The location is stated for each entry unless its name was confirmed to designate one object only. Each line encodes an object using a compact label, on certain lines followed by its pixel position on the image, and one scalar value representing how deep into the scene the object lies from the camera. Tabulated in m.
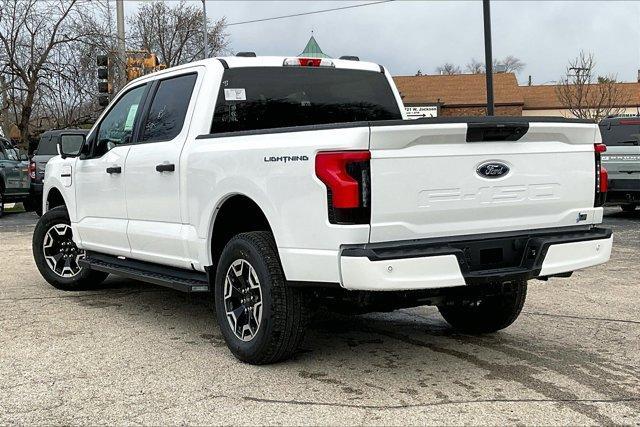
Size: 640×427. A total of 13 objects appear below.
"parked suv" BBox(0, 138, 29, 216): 17.59
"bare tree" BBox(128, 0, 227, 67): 48.28
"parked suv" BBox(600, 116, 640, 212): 13.77
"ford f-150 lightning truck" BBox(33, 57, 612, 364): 3.95
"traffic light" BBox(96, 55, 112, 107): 17.61
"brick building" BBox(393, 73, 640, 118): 54.78
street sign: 44.32
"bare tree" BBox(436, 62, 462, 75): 75.76
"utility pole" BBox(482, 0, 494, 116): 14.70
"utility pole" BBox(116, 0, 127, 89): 19.30
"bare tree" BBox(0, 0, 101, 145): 25.88
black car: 17.17
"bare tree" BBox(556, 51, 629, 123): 42.06
